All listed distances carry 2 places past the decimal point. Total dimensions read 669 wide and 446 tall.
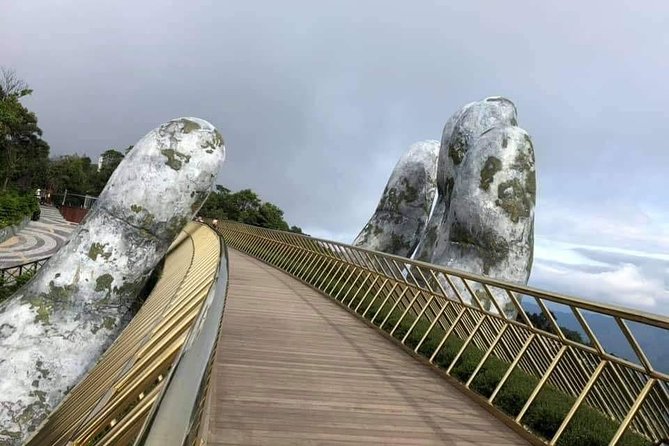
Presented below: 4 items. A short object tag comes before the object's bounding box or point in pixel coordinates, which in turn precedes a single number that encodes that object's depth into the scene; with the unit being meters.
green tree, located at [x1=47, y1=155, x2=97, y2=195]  74.75
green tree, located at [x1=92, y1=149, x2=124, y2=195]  75.00
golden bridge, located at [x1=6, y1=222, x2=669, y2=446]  3.22
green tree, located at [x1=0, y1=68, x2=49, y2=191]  35.23
